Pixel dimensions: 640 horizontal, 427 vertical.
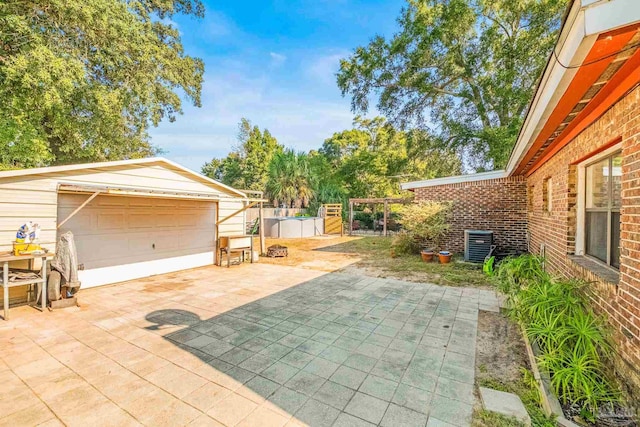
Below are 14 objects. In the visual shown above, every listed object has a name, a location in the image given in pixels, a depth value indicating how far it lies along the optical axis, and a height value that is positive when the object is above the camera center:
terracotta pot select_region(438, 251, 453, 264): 8.23 -1.27
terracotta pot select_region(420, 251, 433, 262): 8.63 -1.30
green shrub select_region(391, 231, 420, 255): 9.80 -1.08
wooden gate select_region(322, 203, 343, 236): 17.66 -0.63
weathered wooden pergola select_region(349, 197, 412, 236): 14.05 +0.57
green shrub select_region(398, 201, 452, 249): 9.15 -0.25
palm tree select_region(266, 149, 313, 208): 19.02 +2.12
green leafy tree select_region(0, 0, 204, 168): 6.35 +3.59
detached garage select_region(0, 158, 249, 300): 4.71 -0.06
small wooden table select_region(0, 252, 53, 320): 3.94 -1.00
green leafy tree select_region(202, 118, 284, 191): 28.34 +5.45
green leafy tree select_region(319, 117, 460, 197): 15.70 +3.42
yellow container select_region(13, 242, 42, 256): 4.25 -0.57
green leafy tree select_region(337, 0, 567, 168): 12.14 +6.78
